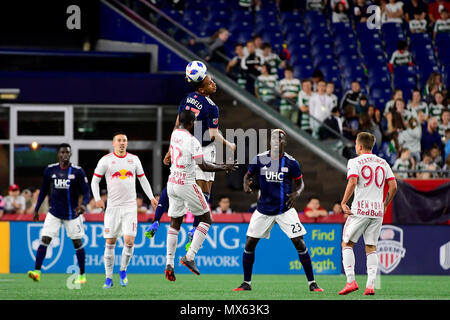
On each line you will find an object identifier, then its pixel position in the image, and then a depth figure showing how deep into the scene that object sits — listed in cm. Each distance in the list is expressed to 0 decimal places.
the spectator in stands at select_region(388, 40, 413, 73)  2534
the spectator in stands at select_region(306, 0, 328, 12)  2689
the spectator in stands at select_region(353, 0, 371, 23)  2630
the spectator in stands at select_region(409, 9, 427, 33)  2647
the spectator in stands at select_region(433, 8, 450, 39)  2625
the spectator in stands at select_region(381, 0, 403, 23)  2633
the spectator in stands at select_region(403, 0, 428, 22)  2648
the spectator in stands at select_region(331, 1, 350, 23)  2647
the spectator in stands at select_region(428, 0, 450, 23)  2644
